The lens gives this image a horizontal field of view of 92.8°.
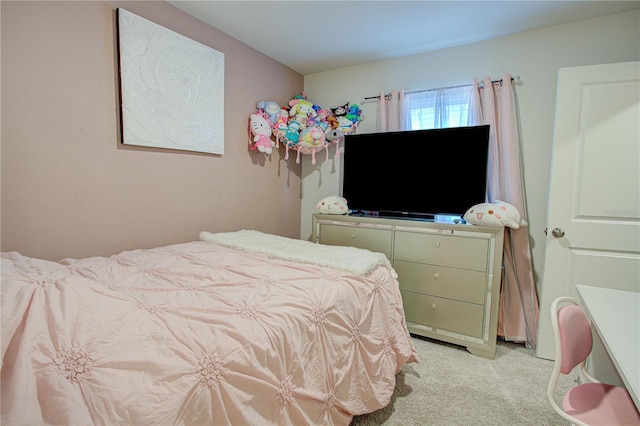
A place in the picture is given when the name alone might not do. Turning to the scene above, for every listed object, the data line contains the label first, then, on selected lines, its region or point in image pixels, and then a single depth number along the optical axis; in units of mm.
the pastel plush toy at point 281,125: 2996
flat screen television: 2414
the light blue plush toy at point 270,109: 2896
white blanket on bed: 1687
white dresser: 2188
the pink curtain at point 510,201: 2436
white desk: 869
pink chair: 1037
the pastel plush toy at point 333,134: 3107
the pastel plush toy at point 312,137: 3064
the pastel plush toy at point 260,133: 2807
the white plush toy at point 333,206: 2814
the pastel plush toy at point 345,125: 3072
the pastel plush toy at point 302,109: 3100
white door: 1973
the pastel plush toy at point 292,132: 3064
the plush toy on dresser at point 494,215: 2143
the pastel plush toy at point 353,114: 3080
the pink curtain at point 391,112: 2895
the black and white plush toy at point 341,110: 3138
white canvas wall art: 1914
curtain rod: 2471
